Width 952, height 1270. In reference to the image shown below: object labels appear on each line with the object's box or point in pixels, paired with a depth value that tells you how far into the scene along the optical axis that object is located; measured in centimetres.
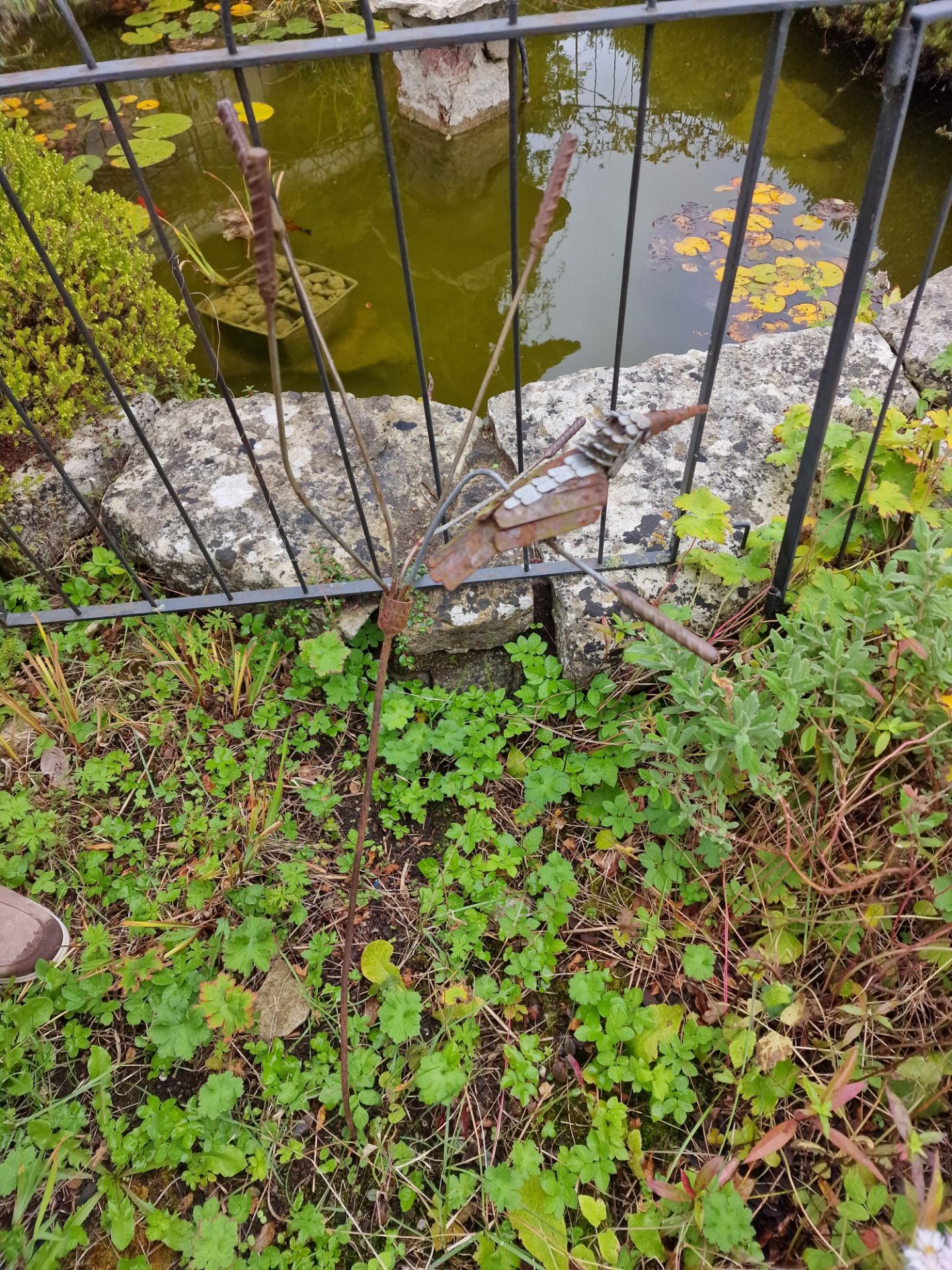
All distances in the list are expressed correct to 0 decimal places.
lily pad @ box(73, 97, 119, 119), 508
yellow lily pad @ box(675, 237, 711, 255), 411
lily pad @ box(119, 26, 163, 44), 604
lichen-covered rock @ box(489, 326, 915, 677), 216
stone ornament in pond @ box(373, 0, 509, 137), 459
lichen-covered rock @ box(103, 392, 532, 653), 221
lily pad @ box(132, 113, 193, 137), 488
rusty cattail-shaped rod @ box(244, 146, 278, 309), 65
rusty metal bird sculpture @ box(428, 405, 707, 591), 86
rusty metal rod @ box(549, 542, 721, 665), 82
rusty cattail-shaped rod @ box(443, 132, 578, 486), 93
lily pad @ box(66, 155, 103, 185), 460
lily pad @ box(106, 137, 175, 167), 466
